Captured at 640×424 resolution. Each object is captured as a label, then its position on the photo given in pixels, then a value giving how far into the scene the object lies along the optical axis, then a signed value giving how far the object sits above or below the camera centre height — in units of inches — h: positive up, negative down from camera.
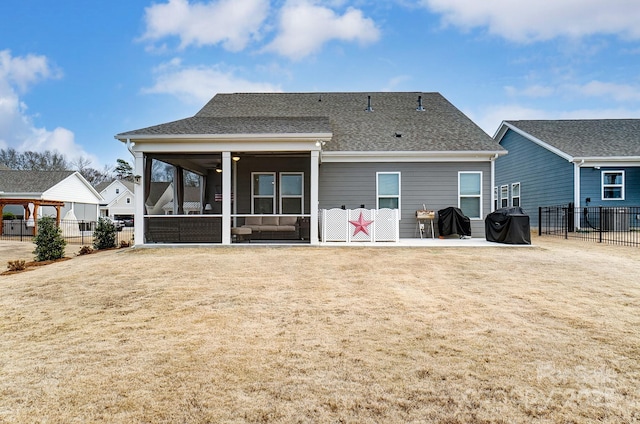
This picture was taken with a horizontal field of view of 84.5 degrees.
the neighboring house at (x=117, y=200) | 1578.5 +55.7
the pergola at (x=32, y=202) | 764.1 +20.4
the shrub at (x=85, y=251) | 386.5 -43.5
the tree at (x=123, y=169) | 2064.5 +251.7
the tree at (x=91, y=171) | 2000.5 +239.3
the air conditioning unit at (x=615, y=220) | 555.2 -17.3
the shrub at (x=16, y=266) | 299.7 -46.0
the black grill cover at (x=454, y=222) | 440.5 -15.4
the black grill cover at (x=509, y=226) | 383.9 -19.0
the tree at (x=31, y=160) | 1731.1 +259.7
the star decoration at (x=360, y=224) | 398.0 -15.4
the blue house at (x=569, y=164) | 593.9 +82.3
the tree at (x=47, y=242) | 354.0 -30.2
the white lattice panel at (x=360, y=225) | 397.1 -16.5
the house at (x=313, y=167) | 375.9 +57.9
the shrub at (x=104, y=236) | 438.0 -30.6
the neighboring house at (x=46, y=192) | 872.3 +58.3
